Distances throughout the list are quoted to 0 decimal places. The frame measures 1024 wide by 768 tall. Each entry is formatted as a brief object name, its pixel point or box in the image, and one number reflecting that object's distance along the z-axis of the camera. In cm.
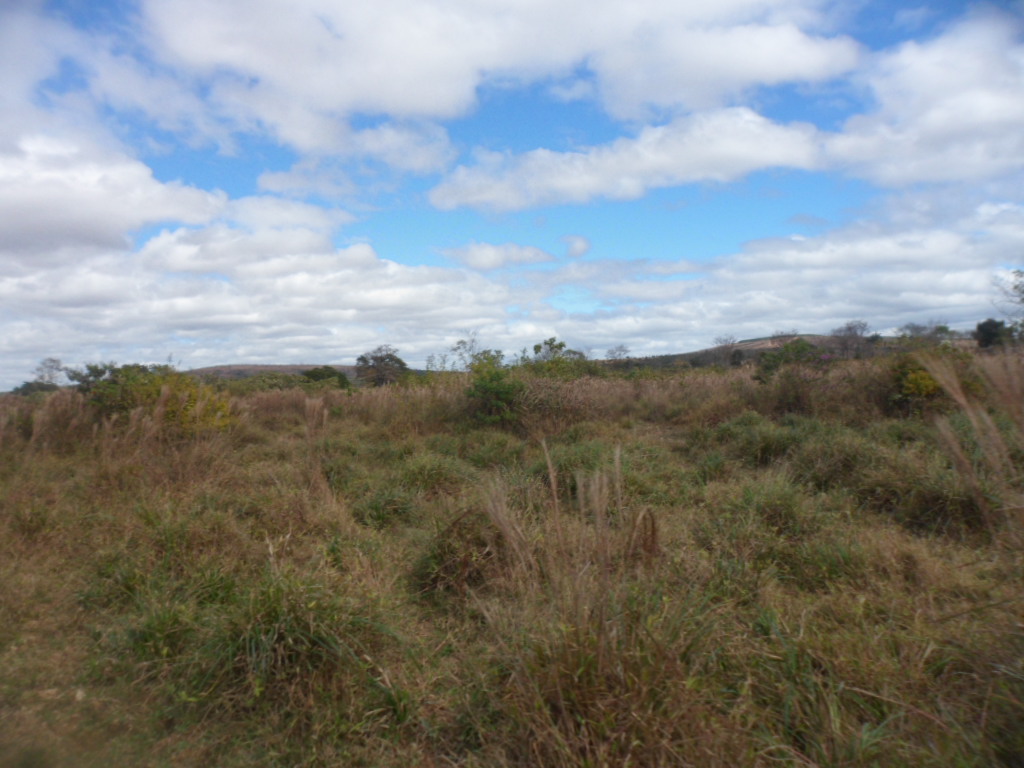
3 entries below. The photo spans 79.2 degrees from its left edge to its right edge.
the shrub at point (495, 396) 1081
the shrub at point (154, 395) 798
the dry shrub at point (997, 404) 231
